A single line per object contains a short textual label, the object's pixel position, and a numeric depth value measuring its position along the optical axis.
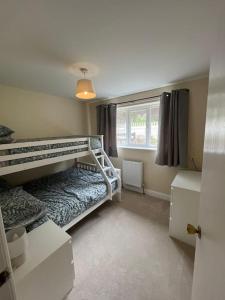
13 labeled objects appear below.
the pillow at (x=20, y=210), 1.27
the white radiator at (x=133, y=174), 3.07
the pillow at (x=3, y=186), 1.93
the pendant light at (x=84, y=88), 1.67
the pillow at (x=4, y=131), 1.88
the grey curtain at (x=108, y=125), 3.29
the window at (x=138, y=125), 2.91
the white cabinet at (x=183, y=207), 1.70
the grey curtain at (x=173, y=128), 2.34
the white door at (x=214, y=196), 0.49
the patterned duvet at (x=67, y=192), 1.77
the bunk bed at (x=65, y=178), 1.59
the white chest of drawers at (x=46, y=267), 0.99
